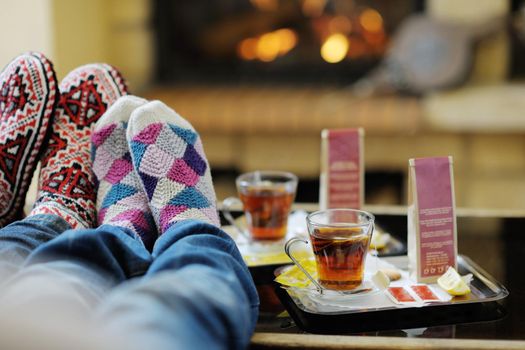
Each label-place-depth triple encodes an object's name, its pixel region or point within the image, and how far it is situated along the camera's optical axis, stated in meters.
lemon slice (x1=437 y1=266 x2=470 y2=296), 1.56
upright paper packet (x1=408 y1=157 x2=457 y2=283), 1.60
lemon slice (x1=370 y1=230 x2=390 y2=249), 1.74
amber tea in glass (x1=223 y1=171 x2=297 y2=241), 1.75
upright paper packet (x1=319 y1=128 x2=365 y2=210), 1.81
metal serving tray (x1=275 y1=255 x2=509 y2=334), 1.50
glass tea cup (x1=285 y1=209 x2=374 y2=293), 1.55
